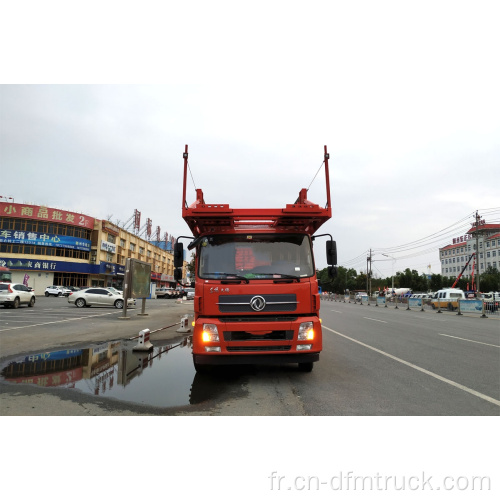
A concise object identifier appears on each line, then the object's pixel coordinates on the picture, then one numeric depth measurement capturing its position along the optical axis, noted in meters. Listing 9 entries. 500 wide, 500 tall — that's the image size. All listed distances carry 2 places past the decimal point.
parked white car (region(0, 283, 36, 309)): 20.34
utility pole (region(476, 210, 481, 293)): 40.99
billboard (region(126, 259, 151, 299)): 14.69
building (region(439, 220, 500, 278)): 85.54
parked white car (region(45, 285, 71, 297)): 41.91
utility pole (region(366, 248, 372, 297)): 76.56
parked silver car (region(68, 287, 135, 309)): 24.42
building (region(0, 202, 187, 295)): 43.56
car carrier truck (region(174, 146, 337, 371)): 5.23
